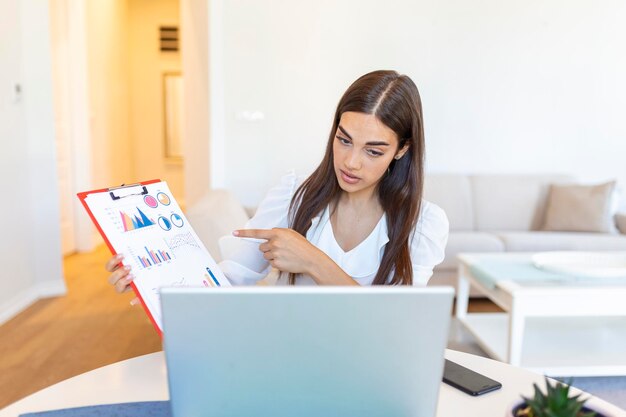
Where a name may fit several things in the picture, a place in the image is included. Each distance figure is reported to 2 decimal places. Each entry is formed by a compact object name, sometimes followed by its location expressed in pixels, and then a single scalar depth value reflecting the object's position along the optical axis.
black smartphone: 0.89
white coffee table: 2.29
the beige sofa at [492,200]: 3.94
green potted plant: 0.56
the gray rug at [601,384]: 2.28
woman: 1.16
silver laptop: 0.59
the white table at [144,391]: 0.83
